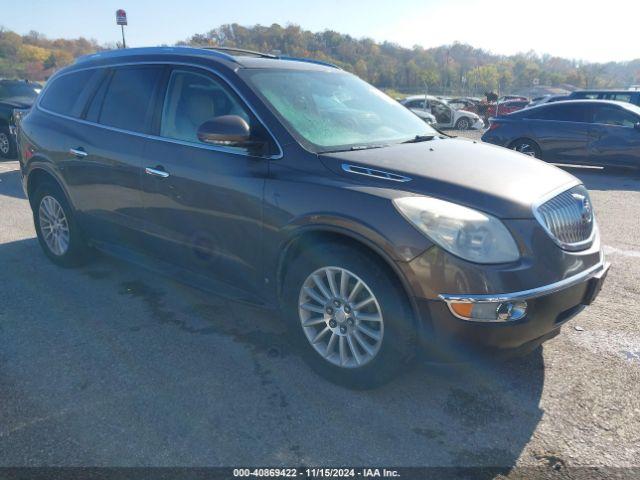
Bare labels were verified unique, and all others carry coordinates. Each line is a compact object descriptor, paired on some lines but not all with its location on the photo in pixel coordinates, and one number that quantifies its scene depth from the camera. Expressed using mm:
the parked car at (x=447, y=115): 24578
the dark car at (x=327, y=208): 2613
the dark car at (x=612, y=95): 15605
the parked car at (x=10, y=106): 12023
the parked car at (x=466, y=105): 31472
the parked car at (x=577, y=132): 10523
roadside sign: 21516
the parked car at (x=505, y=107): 29933
